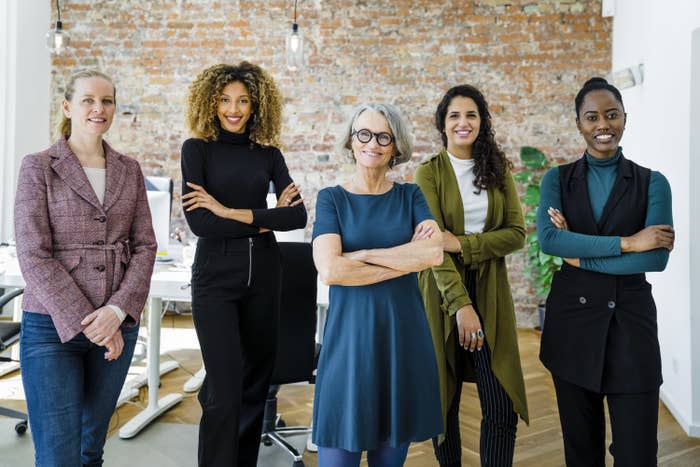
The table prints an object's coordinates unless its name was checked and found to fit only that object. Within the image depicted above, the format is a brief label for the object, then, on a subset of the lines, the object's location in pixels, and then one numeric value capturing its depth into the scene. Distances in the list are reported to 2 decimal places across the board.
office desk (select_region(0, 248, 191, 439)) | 3.16
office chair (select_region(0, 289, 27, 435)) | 2.96
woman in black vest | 1.89
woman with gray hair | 1.66
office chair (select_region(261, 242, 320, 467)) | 2.66
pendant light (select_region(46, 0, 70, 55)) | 4.75
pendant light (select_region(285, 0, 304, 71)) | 4.87
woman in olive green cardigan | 2.13
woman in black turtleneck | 2.11
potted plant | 5.55
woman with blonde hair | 1.74
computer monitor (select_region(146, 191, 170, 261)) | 3.46
